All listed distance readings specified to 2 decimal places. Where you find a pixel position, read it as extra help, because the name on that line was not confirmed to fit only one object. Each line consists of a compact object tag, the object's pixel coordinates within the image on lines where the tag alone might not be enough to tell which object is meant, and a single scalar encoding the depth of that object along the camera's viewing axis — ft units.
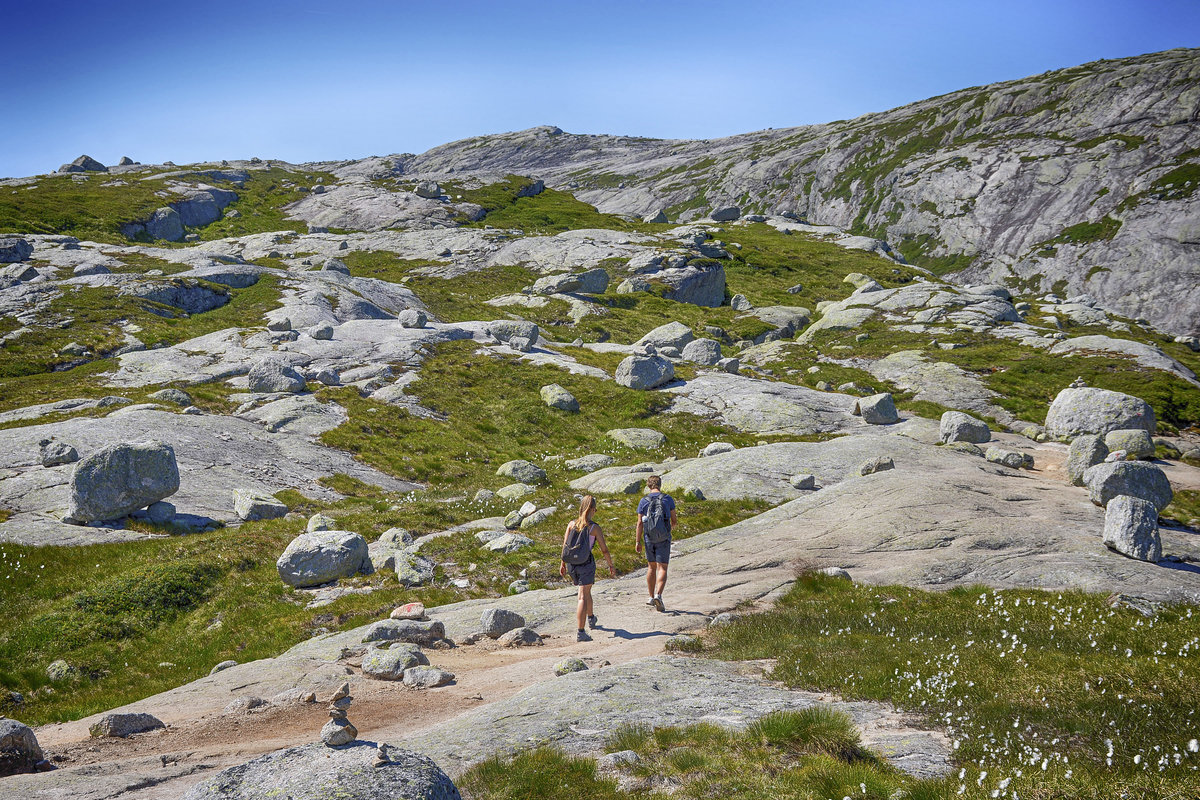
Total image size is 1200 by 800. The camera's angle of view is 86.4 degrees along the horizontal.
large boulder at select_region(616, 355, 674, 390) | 174.60
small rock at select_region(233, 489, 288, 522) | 93.76
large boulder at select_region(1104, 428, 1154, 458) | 118.01
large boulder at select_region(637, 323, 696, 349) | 224.74
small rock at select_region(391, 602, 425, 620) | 63.31
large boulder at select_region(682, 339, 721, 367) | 209.15
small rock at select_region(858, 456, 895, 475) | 93.66
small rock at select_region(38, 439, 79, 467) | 95.35
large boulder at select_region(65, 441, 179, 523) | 82.33
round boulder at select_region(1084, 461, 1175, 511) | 78.33
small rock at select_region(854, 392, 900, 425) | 151.64
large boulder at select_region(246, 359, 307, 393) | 153.28
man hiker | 61.21
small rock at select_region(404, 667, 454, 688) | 45.11
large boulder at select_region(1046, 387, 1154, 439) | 135.85
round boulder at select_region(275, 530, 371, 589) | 74.59
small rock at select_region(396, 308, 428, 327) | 212.43
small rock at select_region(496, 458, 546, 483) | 119.34
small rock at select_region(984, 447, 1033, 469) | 109.81
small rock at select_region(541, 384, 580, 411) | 162.09
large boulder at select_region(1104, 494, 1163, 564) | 61.31
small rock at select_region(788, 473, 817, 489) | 98.48
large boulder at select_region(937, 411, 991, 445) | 134.41
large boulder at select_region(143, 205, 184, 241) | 413.73
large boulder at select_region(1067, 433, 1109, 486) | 98.41
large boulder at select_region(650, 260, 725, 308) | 322.14
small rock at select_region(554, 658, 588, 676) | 43.52
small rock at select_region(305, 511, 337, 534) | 86.28
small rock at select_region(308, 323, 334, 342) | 190.60
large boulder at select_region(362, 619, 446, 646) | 55.21
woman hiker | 55.27
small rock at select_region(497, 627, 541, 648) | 55.57
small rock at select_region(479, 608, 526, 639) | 57.77
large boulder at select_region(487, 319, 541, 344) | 209.05
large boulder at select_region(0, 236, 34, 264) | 263.29
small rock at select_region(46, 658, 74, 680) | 55.67
